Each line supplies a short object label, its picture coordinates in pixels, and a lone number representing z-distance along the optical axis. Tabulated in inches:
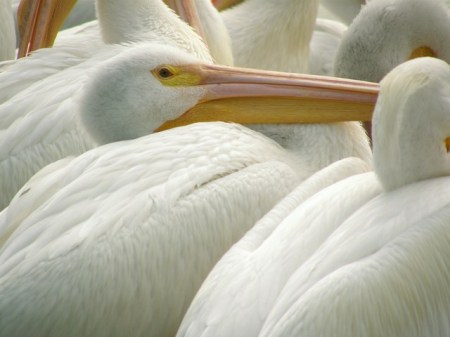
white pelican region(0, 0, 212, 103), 321.1
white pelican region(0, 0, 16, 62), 376.7
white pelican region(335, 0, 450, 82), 336.8
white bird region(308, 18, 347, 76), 442.9
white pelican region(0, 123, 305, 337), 228.2
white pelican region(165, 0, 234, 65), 364.5
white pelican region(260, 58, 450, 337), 190.2
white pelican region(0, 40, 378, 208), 276.8
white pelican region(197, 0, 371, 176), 388.8
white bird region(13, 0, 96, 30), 455.5
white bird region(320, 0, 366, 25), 514.3
